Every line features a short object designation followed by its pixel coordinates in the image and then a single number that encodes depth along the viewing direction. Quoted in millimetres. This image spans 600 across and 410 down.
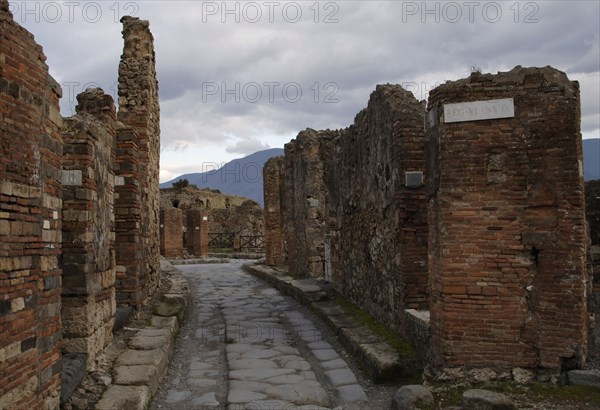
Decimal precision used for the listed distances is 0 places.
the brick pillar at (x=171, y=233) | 24122
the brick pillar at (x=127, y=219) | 8617
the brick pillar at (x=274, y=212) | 18266
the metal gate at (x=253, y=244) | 30788
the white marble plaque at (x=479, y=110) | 5680
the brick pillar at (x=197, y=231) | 26453
